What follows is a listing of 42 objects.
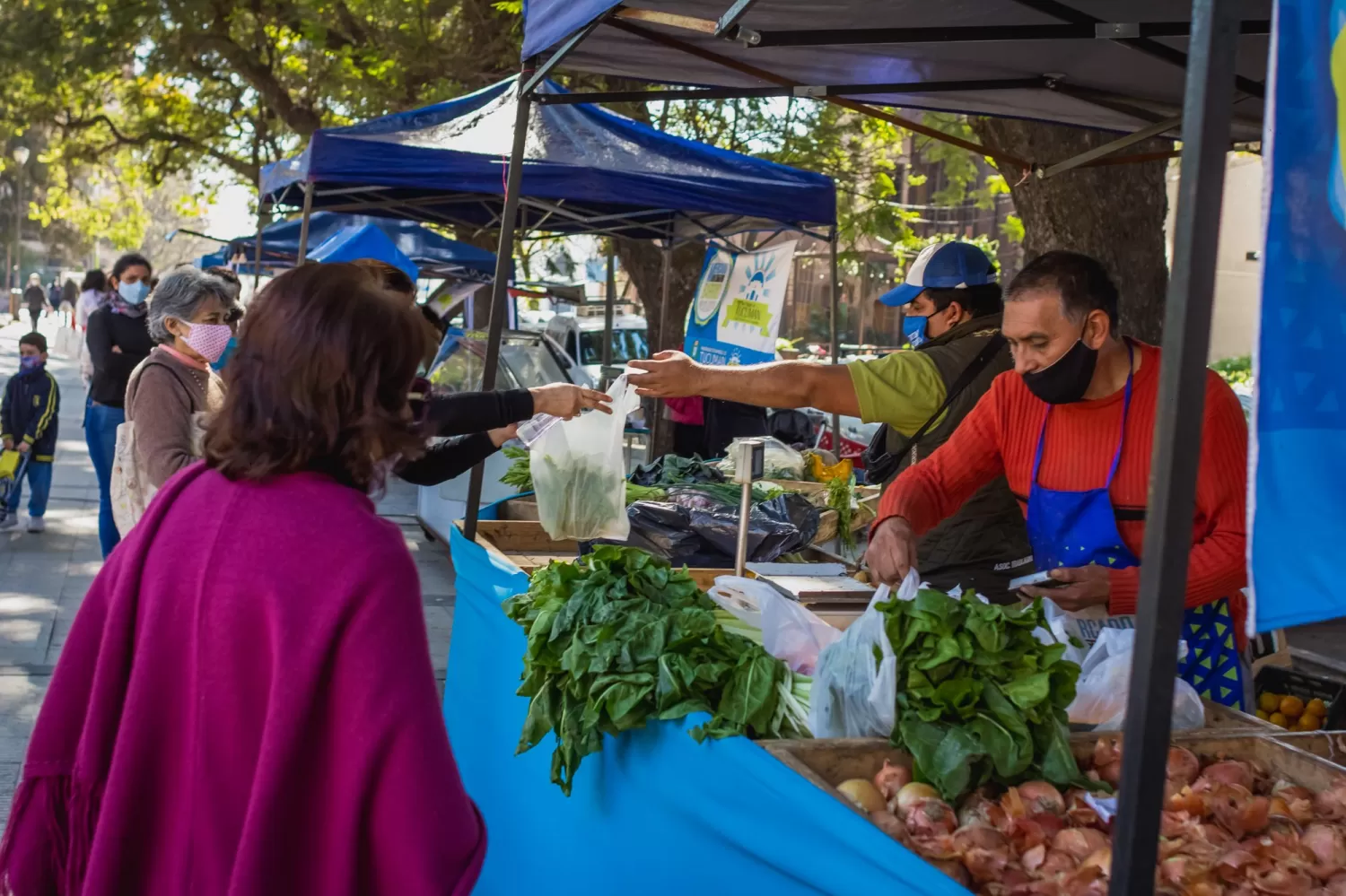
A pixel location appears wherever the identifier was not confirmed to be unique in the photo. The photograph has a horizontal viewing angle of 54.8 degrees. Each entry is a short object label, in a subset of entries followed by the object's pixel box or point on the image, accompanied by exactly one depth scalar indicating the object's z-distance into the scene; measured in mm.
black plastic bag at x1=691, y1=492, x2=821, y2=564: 4949
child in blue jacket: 9578
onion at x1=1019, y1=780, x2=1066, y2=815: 2396
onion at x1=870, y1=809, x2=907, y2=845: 2289
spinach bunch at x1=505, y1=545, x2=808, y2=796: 2744
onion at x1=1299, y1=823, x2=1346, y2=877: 2248
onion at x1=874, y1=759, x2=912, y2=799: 2477
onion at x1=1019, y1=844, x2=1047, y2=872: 2242
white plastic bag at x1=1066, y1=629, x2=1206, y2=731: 2801
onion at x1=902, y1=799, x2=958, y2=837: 2299
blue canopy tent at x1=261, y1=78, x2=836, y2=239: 7355
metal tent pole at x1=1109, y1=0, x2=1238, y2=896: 1587
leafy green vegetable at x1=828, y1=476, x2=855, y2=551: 5785
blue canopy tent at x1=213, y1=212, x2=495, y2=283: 15039
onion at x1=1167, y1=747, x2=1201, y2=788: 2553
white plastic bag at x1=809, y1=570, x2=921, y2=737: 2562
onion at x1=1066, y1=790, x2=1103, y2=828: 2363
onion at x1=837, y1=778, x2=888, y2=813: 2418
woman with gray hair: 4422
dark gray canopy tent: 1600
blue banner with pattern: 1600
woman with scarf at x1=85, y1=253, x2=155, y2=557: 7602
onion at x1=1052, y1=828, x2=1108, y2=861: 2254
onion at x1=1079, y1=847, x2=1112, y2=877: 2182
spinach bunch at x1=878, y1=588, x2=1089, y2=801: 2457
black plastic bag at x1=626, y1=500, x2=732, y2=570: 4941
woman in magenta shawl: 1799
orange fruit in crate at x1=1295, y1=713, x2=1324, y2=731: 4527
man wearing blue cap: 3916
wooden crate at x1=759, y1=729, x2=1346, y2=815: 2543
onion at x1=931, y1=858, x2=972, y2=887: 2172
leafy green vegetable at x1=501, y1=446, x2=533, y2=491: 6047
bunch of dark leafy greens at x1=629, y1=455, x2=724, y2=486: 6207
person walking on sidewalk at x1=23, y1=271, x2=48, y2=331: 33594
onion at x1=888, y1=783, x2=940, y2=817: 2383
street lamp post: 50875
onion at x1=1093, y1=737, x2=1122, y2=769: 2555
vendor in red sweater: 3244
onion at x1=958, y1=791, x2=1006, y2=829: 2346
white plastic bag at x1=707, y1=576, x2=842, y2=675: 3004
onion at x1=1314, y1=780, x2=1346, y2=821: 2453
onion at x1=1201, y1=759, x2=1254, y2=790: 2520
